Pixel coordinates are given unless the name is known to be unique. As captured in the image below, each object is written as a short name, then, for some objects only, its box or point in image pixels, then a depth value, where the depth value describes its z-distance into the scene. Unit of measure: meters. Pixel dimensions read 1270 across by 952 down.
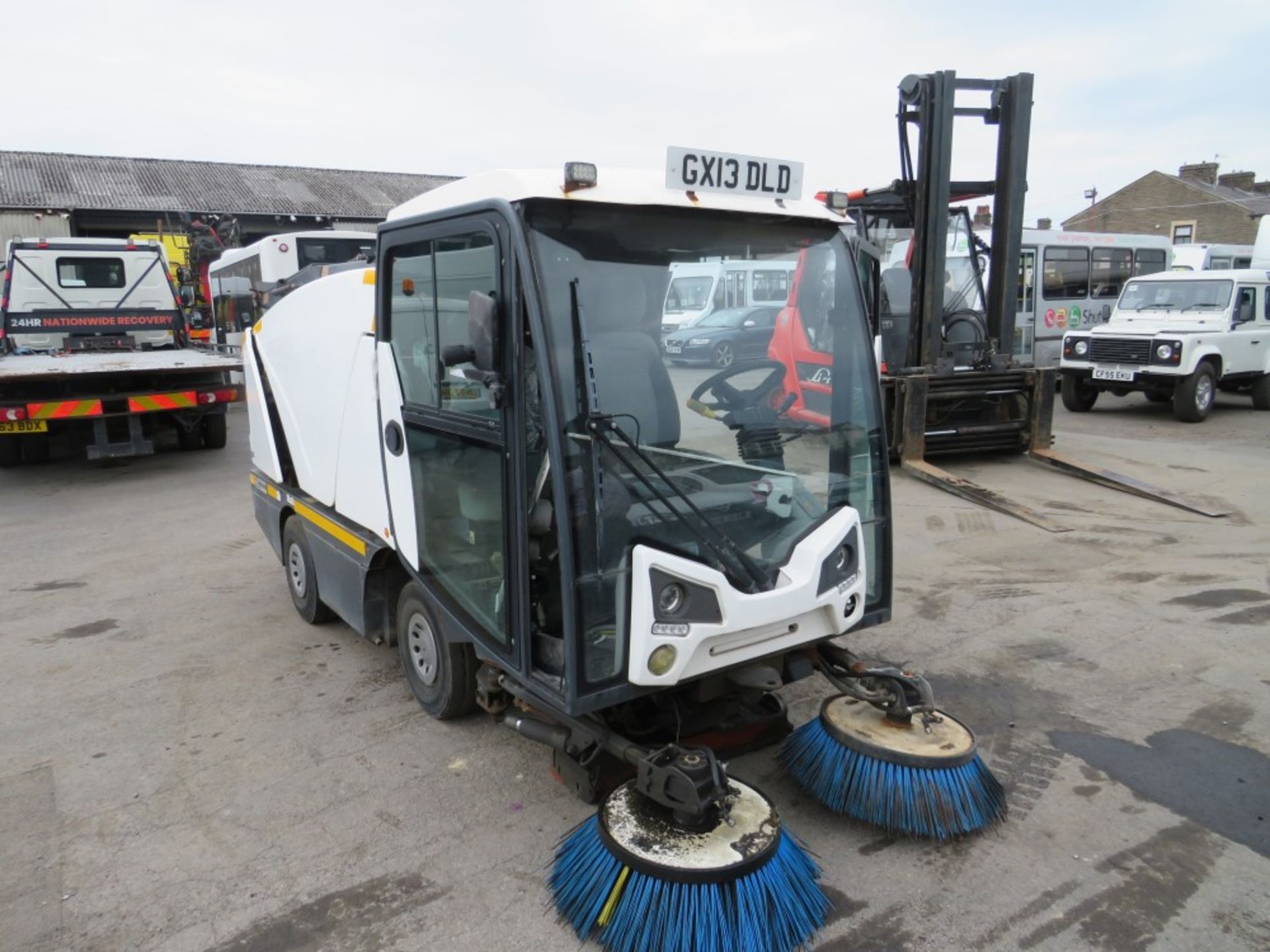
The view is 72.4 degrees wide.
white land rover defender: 12.04
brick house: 36.03
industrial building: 24.70
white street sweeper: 2.55
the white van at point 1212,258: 20.03
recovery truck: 8.59
